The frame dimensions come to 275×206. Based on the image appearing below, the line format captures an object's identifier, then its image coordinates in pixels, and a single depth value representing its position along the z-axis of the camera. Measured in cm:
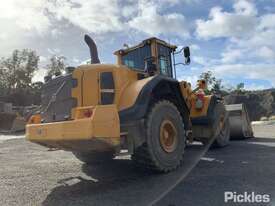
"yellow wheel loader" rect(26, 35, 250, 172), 311
